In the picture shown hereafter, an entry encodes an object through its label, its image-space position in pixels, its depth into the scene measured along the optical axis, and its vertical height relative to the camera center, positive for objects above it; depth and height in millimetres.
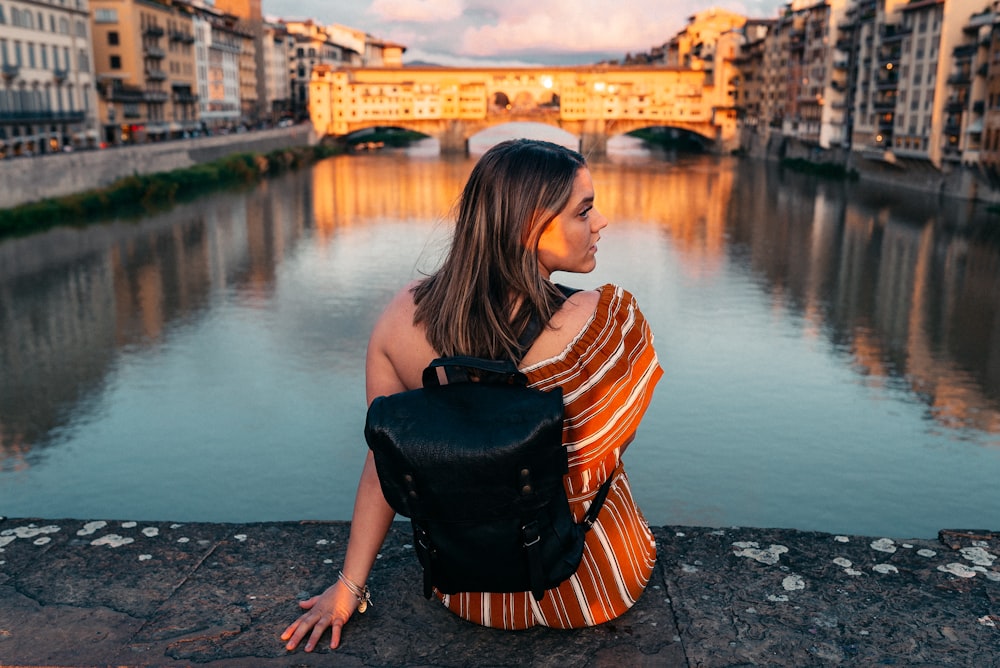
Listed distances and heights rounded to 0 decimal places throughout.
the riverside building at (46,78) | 34781 +994
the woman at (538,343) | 1899 -488
